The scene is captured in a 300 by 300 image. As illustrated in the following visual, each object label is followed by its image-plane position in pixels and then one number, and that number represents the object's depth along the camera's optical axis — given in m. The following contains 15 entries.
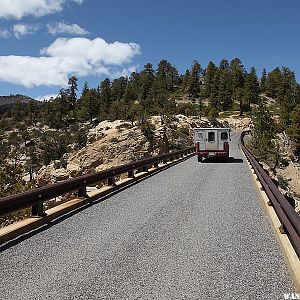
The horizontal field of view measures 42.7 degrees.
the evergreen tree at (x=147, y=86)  92.59
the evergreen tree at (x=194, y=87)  146.38
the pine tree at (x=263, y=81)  156.88
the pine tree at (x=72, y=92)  152.12
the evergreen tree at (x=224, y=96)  122.00
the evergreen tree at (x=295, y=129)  64.75
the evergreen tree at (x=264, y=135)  41.78
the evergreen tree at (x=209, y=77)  139.62
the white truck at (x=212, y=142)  27.39
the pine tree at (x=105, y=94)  131.06
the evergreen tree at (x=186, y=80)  158.65
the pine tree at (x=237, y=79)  138.62
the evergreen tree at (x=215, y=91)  122.06
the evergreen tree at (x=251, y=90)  116.50
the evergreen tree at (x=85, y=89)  154.31
